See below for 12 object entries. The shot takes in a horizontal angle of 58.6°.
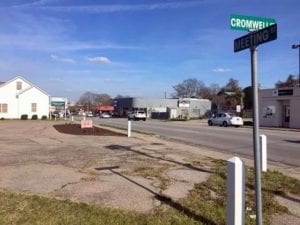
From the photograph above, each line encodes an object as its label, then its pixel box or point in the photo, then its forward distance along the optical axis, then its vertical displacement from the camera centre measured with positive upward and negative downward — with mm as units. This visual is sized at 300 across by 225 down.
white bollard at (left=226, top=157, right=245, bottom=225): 3313 -993
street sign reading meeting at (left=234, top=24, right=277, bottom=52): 3043 +889
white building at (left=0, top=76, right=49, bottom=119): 47002 +2724
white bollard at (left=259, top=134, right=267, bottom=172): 6833 -1029
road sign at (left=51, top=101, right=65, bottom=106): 53947 +2220
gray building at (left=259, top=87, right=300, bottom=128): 27673 +529
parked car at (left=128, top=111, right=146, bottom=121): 47471 -503
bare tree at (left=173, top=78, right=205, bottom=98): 95116 +8659
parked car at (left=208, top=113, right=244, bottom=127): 29903 -888
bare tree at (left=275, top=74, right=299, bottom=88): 63379 +7783
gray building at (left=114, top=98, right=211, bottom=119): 62150 +1760
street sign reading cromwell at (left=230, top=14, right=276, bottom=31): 3433 +1162
